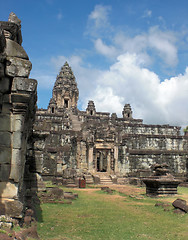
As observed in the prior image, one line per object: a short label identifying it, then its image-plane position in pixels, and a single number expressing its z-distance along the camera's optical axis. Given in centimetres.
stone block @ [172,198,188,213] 869
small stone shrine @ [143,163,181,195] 1289
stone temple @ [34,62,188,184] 2059
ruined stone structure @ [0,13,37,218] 490
